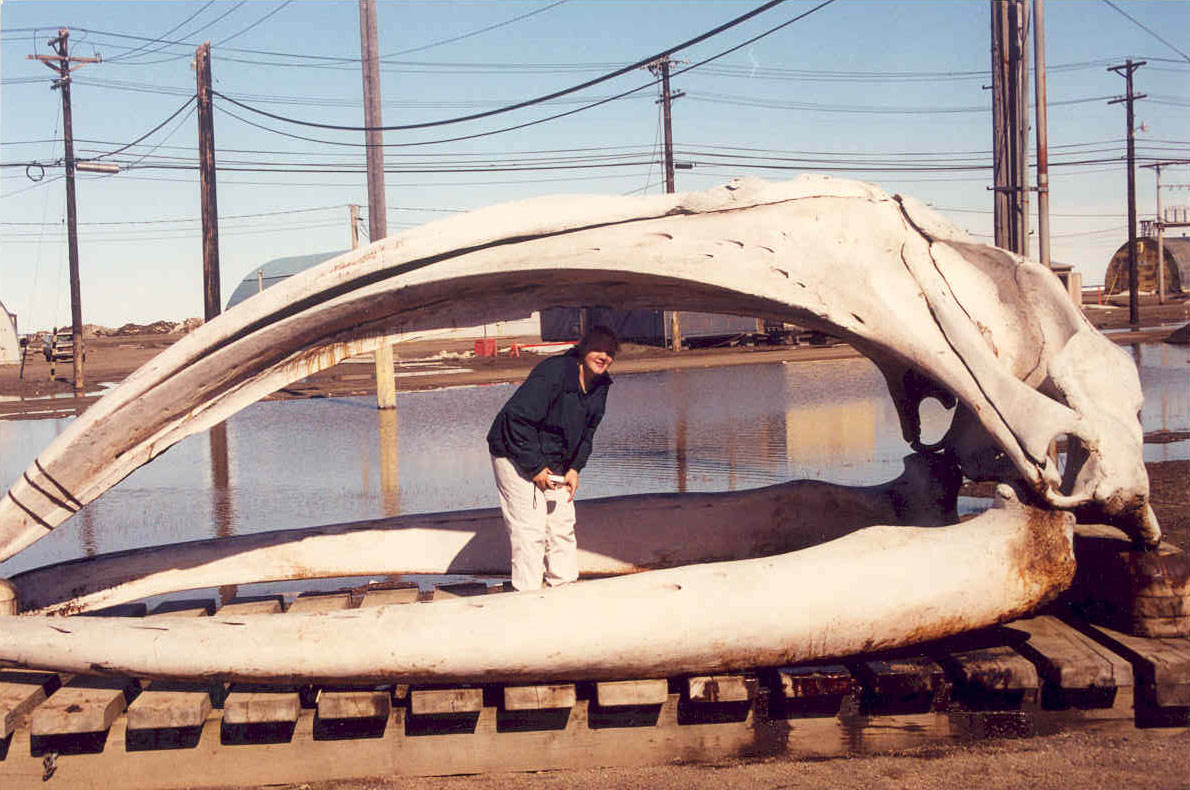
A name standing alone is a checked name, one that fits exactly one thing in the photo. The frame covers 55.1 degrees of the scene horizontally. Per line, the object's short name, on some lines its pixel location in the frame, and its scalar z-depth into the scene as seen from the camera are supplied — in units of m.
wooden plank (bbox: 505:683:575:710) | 4.05
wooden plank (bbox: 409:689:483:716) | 4.06
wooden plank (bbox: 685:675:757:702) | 4.12
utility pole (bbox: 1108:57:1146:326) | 34.81
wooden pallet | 4.08
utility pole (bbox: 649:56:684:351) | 33.81
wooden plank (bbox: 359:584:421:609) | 5.26
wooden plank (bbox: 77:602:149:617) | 5.38
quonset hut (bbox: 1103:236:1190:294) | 59.09
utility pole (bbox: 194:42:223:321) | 21.23
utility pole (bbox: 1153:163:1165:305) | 56.47
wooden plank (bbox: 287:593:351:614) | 5.21
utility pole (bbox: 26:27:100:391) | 26.56
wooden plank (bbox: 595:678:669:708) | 4.06
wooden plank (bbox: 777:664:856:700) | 4.16
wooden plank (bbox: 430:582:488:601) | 5.19
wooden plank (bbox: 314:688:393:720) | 4.06
